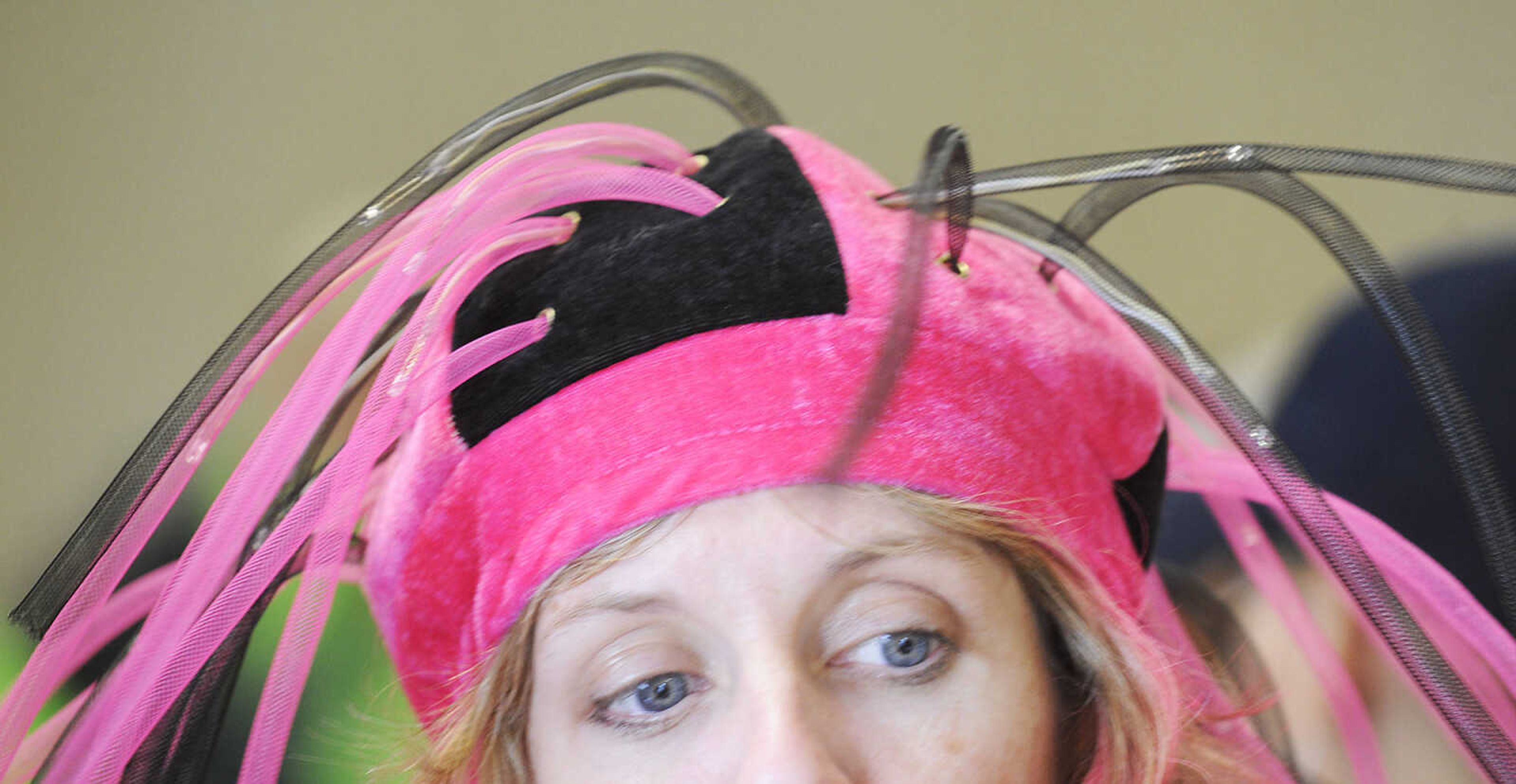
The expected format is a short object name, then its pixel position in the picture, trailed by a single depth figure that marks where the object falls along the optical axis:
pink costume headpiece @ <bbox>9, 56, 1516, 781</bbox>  1.82
